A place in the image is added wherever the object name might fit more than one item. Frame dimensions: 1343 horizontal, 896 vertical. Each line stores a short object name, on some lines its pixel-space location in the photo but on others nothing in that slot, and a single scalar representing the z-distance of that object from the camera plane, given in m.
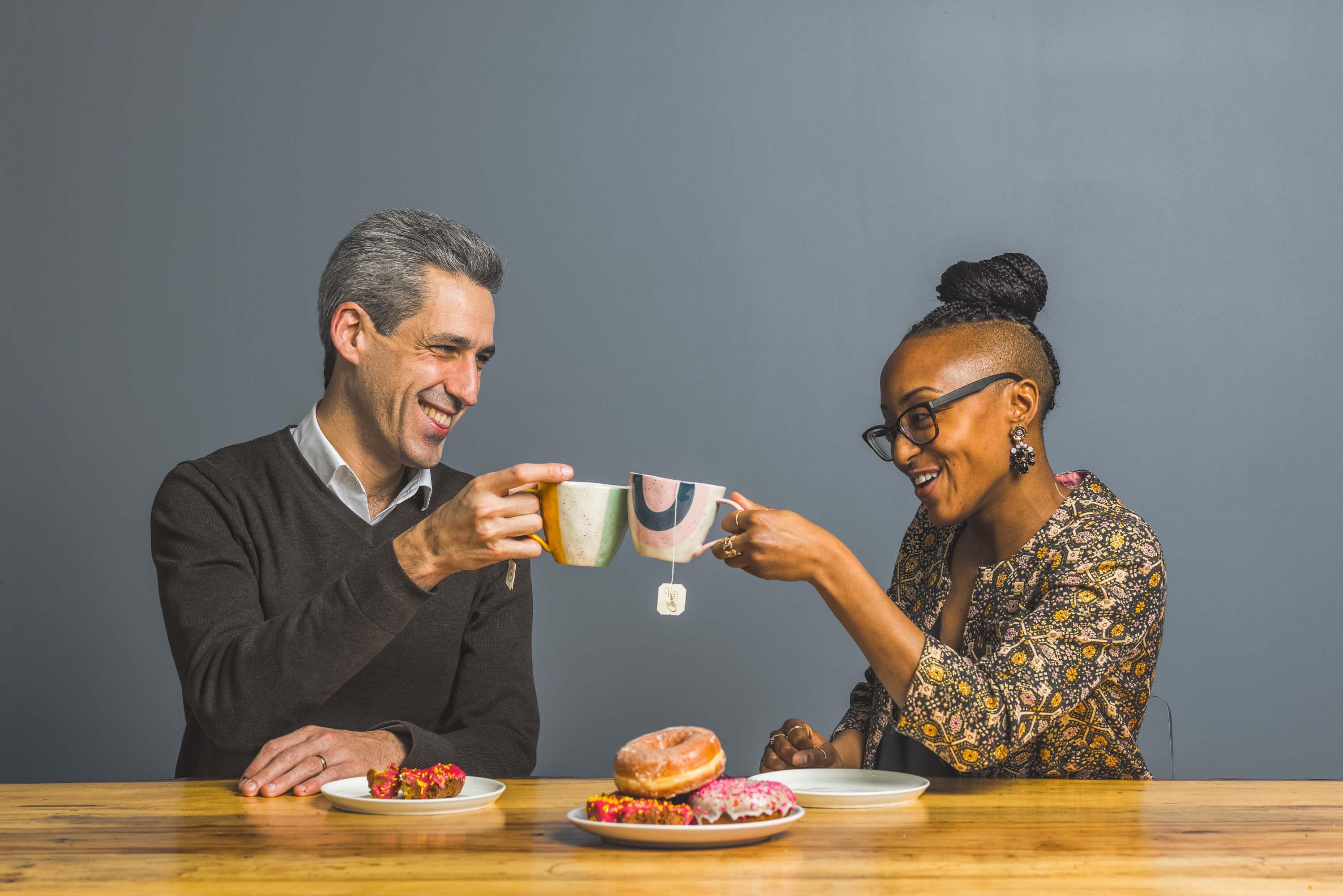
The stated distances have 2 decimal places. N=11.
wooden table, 0.98
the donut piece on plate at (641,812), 1.07
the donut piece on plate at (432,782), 1.27
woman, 1.44
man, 1.51
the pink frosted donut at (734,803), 1.07
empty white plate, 1.31
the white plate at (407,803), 1.24
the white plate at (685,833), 1.04
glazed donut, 1.08
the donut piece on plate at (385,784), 1.28
